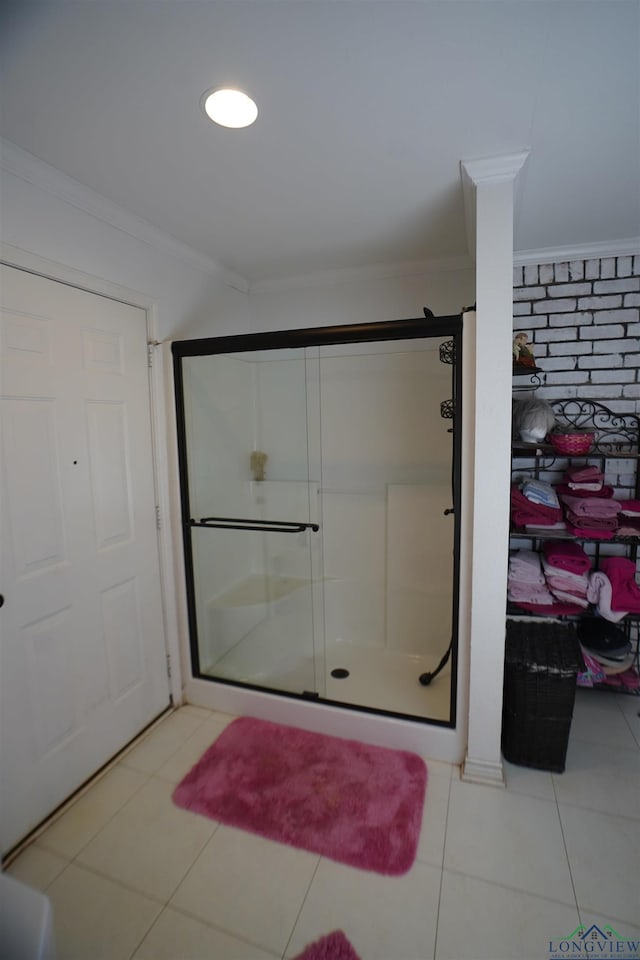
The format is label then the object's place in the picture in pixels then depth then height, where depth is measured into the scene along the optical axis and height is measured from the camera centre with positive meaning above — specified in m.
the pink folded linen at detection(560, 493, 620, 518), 2.12 -0.34
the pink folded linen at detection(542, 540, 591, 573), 2.21 -0.60
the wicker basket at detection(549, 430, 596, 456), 2.12 -0.03
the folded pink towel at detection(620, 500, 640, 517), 2.19 -0.35
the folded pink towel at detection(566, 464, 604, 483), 2.21 -0.19
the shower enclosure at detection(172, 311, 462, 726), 2.32 -0.43
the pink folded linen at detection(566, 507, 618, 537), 2.11 -0.41
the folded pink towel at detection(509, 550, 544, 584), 2.24 -0.66
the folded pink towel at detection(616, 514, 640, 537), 2.10 -0.44
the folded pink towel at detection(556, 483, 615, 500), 2.20 -0.27
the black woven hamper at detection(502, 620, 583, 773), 1.83 -1.09
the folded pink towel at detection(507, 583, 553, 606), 2.20 -0.77
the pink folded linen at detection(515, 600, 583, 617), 2.17 -0.84
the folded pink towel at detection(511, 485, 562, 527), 2.20 -0.37
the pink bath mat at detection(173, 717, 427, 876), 1.59 -1.40
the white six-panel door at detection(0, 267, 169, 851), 1.56 -0.39
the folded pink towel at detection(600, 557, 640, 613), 2.13 -0.72
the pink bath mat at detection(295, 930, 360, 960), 1.24 -1.42
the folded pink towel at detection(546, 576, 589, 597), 2.19 -0.73
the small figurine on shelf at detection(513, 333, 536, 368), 2.11 +0.39
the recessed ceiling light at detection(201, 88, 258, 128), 1.25 +0.96
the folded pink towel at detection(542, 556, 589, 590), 2.20 -0.69
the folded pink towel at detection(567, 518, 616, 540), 2.10 -0.46
